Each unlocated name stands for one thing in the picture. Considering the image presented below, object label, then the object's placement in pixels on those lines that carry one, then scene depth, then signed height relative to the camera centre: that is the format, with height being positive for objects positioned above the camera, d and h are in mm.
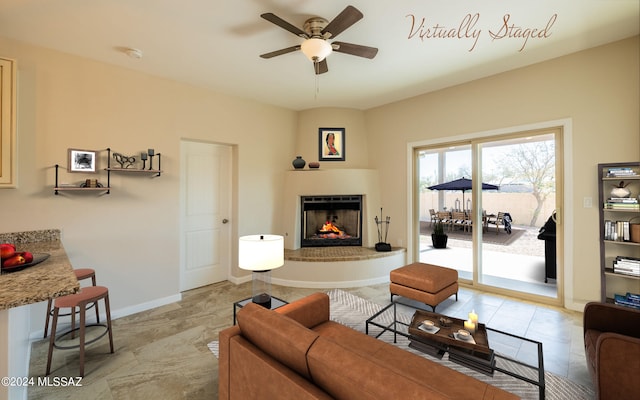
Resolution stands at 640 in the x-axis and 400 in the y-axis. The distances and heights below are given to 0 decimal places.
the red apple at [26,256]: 1804 -346
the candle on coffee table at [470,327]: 2119 -957
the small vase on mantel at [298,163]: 4750 +669
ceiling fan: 2182 +1359
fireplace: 4844 -327
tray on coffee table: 1885 -1021
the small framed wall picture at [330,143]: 4969 +1055
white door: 4043 -154
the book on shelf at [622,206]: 2683 -55
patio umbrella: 3933 +242
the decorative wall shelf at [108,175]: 2838 +312
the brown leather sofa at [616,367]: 1427 -883
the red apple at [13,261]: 1700 -355
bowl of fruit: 1700 -348
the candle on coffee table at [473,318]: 2139 -901
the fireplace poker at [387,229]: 4812 -475
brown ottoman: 3079 -940
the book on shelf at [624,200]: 2701 +4
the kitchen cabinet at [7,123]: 2264 +671
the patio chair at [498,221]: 3842 -276
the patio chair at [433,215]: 4534 -222
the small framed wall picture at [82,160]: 2930 +460
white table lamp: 2006 -376
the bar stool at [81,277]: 2562 -717
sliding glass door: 3559 -96
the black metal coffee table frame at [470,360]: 1570 -1054
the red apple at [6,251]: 1705 -291
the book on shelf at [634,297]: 2632 -923
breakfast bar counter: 1285 -432
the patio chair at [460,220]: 4160 -284
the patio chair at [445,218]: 4383 -262
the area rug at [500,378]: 1936 -1326
